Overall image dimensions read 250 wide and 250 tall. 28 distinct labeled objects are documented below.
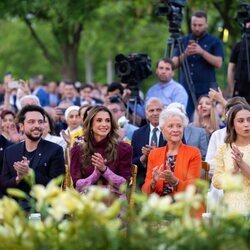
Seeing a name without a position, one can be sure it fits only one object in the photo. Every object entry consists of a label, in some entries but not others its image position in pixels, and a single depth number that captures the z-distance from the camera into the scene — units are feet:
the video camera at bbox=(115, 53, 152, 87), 48.21
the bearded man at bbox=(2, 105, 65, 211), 34.40
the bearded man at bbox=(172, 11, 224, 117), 48.37
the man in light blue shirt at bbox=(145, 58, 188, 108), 46.73
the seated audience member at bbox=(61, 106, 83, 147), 43.10
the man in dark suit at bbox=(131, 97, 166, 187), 37.96
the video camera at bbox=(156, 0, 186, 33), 49.29
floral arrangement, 16.43
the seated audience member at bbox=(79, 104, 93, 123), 41.19
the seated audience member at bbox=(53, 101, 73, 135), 48.85
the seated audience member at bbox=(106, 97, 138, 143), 41.89
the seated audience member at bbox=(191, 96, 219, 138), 41.73
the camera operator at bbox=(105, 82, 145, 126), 47.67
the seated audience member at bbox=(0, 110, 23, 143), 42.88
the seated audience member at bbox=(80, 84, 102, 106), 61.13
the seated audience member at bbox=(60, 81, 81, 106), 59.66
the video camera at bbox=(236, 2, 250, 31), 46.44
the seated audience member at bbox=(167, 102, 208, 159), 40.03
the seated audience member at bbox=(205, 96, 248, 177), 36.47
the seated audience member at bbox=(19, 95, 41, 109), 47.16
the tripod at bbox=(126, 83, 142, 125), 47.57
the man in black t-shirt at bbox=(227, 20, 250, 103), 47.85
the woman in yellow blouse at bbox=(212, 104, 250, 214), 30.91
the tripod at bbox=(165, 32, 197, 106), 49.26
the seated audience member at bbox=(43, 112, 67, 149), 40.50
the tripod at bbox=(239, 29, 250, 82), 47.01
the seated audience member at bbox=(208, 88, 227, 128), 40.73
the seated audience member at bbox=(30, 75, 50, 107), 67.91
